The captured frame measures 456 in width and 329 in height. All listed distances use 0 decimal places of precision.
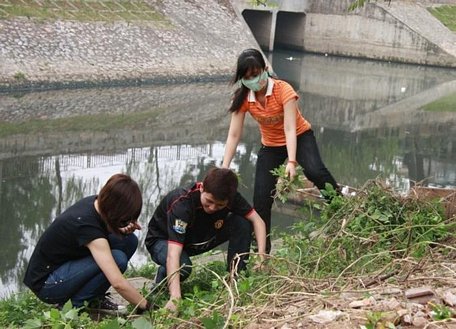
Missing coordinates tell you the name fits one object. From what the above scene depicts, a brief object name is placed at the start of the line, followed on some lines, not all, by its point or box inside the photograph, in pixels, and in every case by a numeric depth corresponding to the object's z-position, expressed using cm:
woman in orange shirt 571
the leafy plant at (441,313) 351
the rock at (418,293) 378
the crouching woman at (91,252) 434
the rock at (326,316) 358
